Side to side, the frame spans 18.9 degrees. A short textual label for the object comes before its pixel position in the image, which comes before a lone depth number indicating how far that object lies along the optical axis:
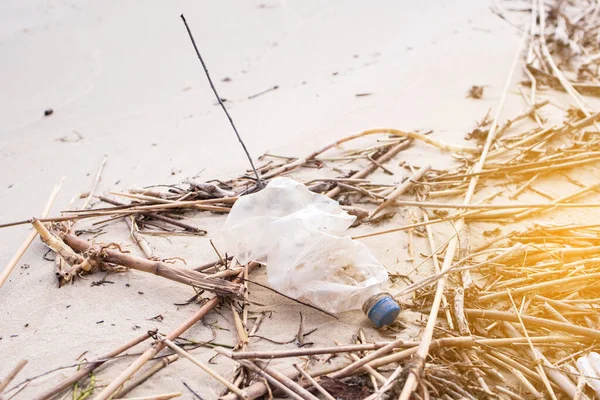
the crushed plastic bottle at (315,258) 1.47
